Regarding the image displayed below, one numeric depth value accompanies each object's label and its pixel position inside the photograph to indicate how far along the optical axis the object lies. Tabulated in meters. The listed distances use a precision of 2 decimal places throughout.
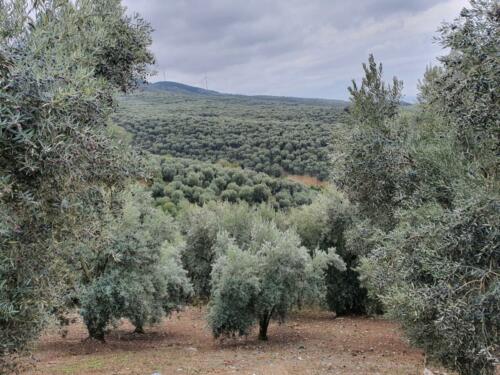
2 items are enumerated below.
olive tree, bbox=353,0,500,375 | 5.80
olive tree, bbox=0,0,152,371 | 4.37
